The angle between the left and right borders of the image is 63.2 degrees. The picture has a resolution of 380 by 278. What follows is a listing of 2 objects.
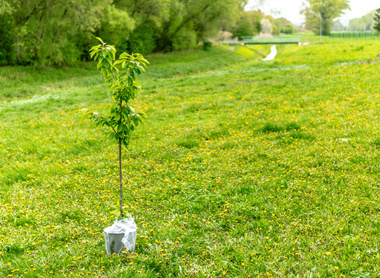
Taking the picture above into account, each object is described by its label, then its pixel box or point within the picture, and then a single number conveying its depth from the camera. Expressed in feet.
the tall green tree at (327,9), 322.96
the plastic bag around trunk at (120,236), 16.76
